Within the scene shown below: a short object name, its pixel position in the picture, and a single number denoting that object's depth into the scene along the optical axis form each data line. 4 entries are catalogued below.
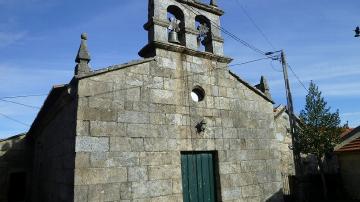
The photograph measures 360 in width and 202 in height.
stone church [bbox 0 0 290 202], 6.64
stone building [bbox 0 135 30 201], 12.29
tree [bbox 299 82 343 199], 11.14
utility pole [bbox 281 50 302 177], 10.93
